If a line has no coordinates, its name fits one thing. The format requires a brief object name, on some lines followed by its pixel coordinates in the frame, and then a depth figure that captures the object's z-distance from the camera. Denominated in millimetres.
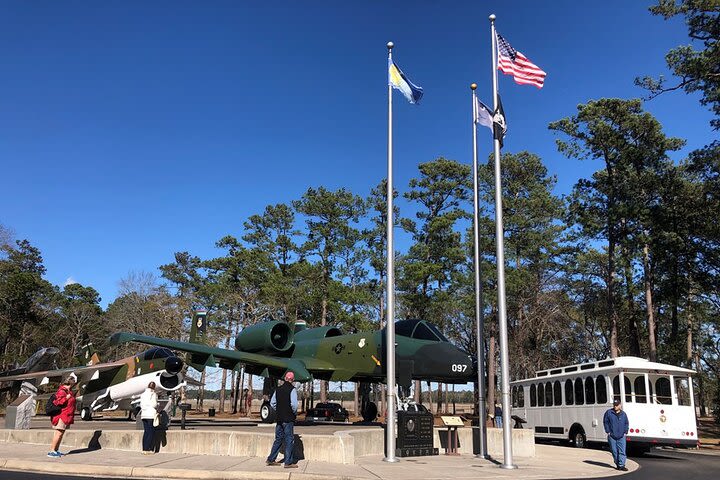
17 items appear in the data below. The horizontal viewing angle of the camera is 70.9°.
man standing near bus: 12688
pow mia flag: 12867
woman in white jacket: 11078
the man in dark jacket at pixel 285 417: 9570
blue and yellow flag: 13484
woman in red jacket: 10812
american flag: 13312
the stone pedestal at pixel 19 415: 14656
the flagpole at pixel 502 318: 11016
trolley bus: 16547
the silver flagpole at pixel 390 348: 11203
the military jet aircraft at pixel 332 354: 15320
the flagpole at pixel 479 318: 12953
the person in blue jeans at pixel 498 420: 22547
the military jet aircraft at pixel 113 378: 23000
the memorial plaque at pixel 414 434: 12445
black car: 33234
